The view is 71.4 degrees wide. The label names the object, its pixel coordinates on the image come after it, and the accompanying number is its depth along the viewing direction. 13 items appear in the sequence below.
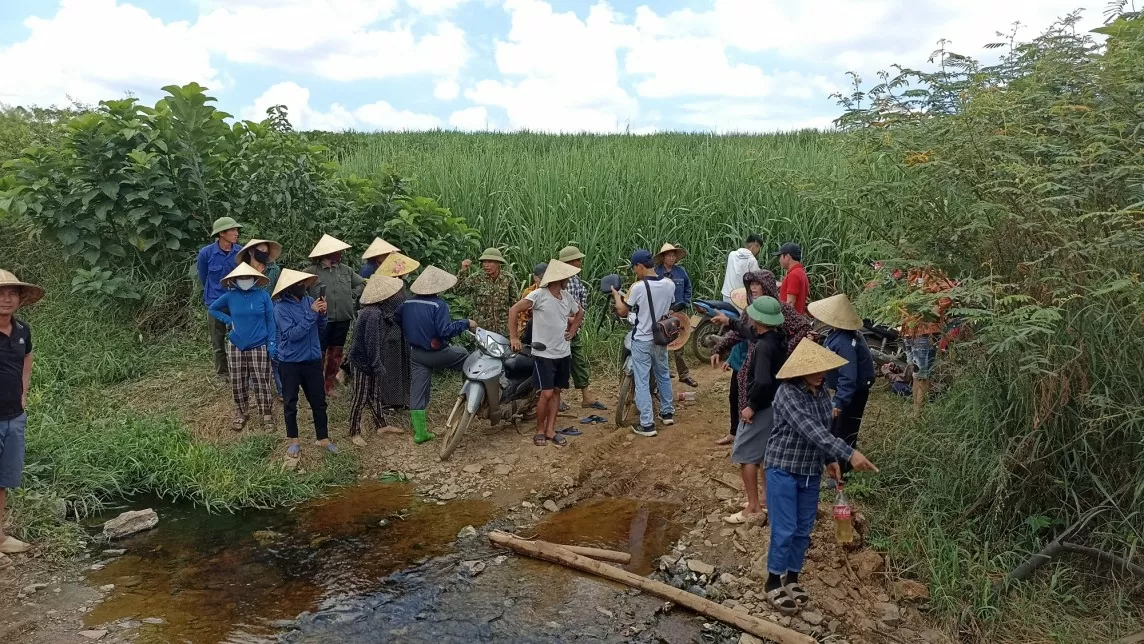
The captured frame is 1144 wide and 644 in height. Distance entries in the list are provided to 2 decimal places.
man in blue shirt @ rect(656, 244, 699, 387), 8.36
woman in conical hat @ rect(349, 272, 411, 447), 6.83
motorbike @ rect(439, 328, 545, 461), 6.81
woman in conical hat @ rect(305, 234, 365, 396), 7.18
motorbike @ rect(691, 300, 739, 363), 8.68
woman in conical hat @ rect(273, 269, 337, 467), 6.45
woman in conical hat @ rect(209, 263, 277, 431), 6.71
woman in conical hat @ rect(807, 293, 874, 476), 5.22
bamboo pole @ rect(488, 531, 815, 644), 4.11
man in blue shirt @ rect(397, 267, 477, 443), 6.83
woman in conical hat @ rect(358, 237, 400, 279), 7.54
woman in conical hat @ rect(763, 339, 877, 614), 4.18
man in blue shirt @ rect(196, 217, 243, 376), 7.27
